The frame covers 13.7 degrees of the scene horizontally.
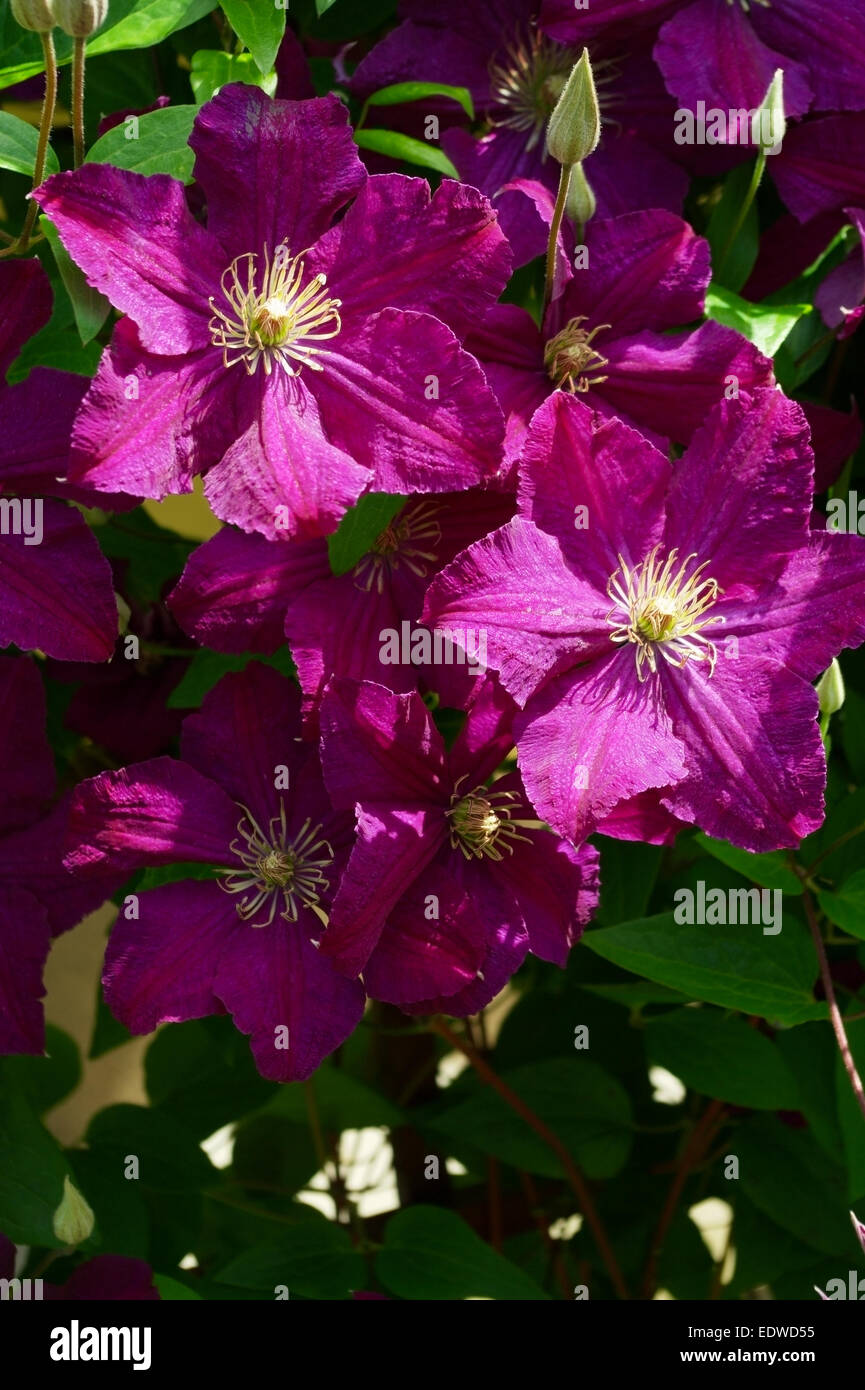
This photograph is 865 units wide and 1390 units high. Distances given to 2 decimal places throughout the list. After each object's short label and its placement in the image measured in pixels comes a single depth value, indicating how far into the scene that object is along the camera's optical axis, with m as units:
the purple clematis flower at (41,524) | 0.96
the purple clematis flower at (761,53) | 1.01
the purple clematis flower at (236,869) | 0.99
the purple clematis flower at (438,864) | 0.96
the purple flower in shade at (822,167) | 1.03
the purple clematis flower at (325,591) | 0.97
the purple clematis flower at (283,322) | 0.93
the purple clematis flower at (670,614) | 0.94
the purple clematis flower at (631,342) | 0.99
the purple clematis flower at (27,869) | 1.01
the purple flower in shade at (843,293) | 1.03
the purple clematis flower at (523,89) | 1.04
